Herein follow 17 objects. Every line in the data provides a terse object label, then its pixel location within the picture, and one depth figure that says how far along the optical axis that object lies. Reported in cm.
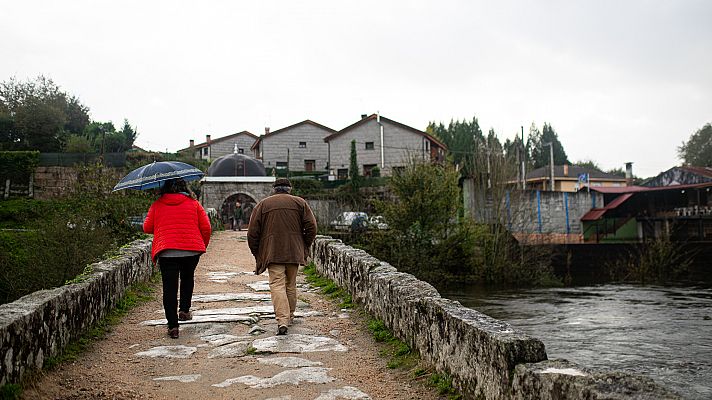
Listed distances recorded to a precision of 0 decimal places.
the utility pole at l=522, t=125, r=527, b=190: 3538
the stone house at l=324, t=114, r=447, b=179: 5309
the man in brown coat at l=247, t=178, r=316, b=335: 720
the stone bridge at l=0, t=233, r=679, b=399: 345
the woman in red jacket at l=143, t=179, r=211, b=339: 696
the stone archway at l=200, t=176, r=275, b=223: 4094
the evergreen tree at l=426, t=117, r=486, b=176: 7888
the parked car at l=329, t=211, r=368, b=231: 3059
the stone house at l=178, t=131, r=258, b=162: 6631
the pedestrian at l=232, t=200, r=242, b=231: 3478
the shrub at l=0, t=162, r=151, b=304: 1659
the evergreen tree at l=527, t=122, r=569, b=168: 9731
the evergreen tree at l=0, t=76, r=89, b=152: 4922
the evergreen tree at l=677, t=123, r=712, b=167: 6913
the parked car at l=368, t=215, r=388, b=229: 2962
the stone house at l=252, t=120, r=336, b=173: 5725
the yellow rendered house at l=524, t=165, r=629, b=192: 6475
